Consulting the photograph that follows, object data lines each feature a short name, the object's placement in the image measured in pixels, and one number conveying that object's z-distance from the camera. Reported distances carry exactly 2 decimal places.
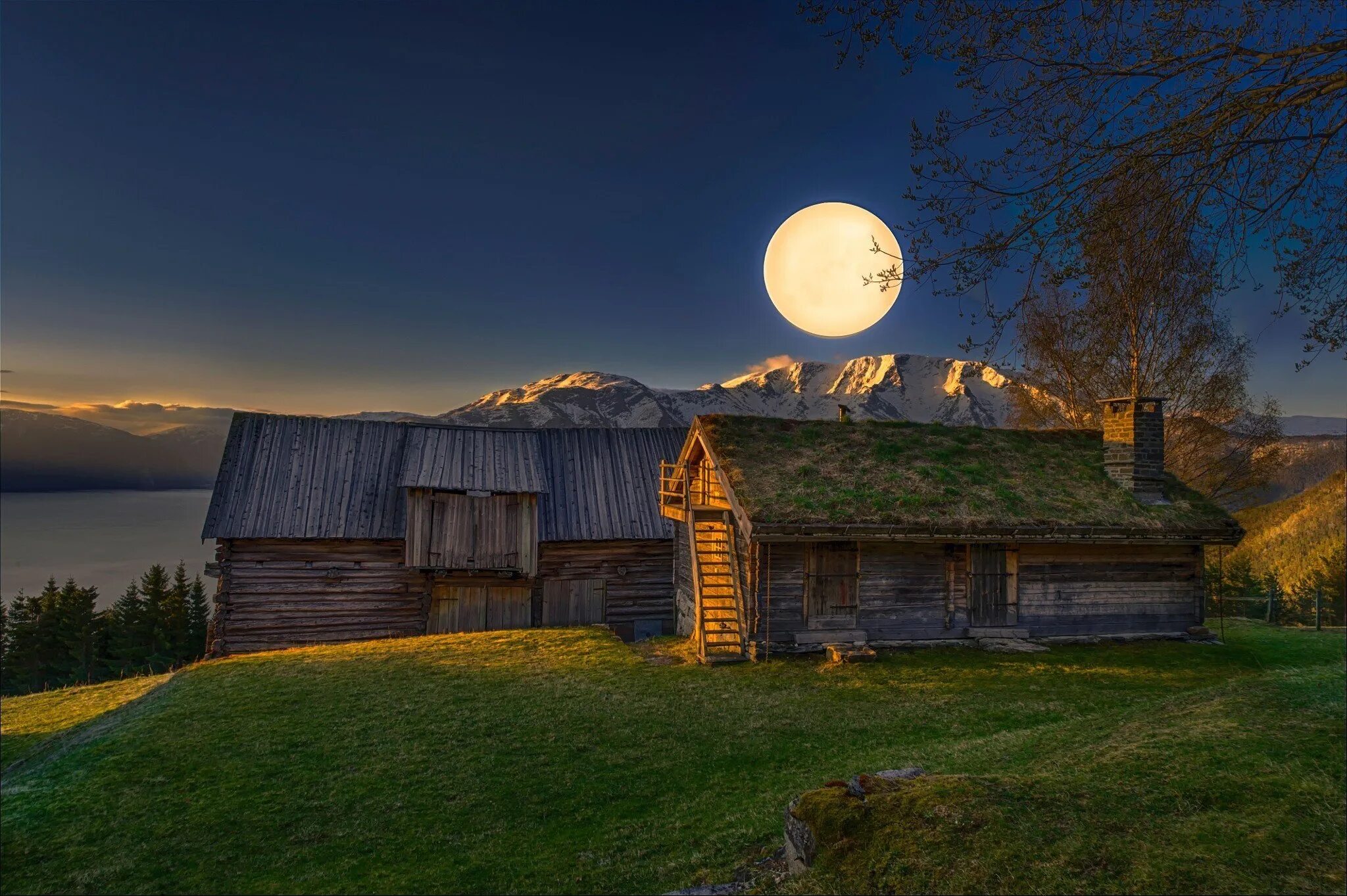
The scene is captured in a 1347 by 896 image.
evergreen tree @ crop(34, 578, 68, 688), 39.69
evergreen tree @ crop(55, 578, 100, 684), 40.00
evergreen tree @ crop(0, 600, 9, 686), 39.00
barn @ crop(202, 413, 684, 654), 23.91
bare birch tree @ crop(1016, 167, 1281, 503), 24.50
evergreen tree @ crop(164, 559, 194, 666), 42.25
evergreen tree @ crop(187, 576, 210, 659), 43.28
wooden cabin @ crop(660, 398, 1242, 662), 16.97
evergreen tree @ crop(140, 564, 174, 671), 41.22
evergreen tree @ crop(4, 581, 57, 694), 39.06
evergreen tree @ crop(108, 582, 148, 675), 40.66
